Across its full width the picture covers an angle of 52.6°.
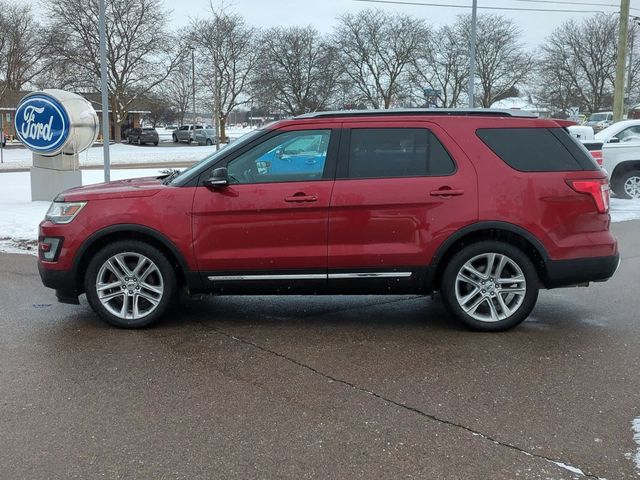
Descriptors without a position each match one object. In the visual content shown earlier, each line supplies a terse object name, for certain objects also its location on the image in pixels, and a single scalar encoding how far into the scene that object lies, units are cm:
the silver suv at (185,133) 5891
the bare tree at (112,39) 4744
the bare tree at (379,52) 5091
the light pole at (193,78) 5117
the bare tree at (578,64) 5459
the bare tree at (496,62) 5050
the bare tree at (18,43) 4834
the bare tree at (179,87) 5351
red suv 518
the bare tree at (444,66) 4875
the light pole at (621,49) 1966
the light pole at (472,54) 1897
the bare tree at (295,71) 5275
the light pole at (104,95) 1183
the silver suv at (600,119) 4161
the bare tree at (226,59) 4903
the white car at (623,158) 1407
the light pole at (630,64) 4217
